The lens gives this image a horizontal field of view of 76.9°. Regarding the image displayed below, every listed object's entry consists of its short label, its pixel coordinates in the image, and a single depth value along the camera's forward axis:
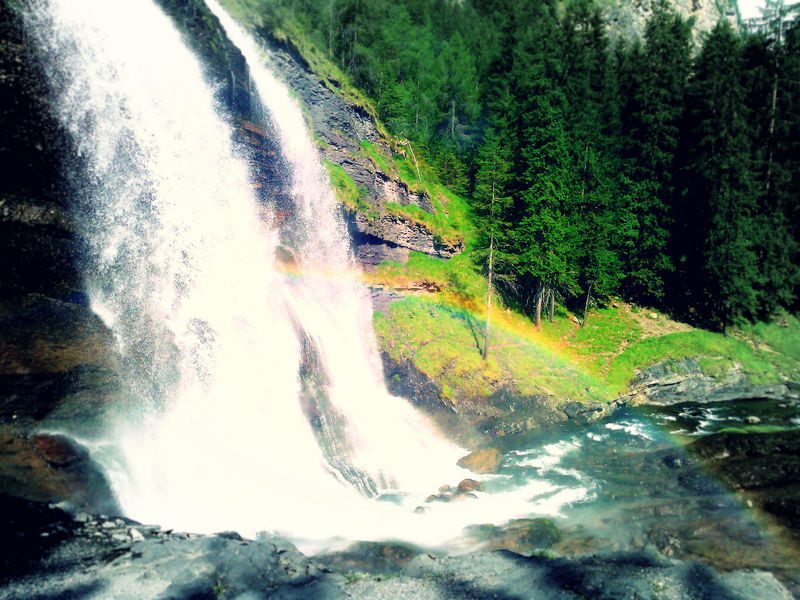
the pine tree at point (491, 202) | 26.02
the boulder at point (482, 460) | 18.97
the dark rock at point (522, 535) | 13.31
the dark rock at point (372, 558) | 12.23
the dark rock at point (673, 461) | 18.02
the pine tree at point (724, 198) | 31.09
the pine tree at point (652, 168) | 33.78
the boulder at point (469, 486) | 17.18
